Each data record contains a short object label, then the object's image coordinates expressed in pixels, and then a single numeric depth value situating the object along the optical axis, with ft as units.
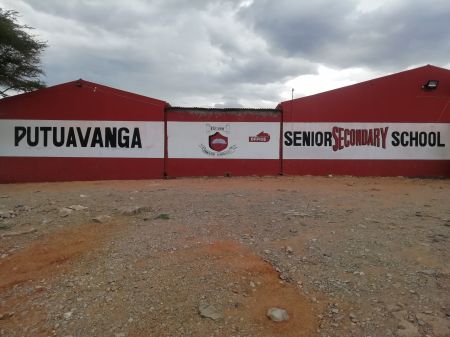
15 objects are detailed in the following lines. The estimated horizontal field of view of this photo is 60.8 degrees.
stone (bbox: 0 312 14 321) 12.11
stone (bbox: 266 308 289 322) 11.58
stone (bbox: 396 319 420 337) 10.83
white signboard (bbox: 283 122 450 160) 45.44
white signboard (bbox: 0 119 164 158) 43.70
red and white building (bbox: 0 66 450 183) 43.88
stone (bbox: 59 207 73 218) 22.32
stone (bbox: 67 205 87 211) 23.69
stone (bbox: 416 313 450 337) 10.81
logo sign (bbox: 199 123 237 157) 45.01
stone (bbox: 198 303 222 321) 11.80
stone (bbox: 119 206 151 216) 22.66
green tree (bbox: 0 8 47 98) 44.78
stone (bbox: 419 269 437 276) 13.99
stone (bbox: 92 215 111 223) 21.15
